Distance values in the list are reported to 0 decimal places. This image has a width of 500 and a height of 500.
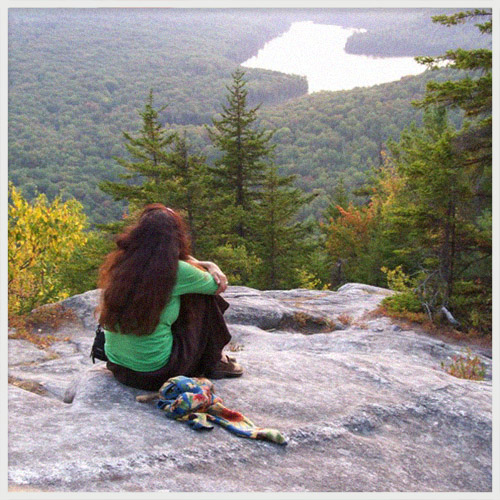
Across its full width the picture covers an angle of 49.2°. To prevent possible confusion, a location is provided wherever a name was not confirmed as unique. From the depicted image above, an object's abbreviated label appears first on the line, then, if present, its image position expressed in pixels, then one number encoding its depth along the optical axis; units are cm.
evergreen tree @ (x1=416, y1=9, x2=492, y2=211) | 1000
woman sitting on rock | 453
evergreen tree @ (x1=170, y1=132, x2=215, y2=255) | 1991
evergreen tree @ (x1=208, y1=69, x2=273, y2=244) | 2566
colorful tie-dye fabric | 420
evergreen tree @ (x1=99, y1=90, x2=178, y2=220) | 2020
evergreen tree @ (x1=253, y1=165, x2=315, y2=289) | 2381
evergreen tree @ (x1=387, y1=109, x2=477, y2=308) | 1051
